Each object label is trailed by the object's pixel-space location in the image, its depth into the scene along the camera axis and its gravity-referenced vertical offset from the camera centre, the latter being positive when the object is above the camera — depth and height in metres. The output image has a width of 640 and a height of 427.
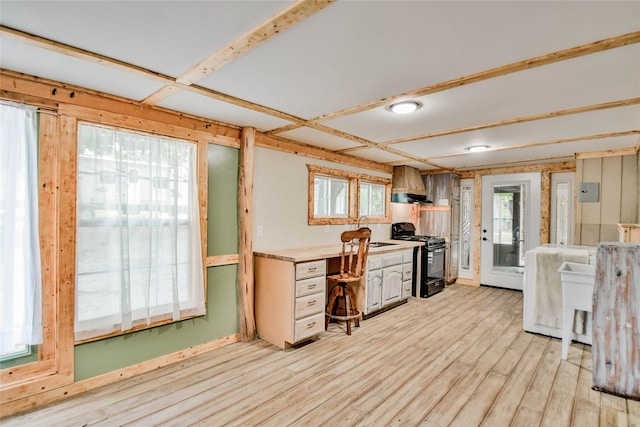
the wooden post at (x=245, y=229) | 3.45 -0.24
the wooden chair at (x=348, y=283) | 3.61 -0.94
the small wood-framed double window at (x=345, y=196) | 4.46 +0.20
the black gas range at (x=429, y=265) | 5.26 -0.97
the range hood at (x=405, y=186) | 5.81 +0.44
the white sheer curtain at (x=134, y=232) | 2.47 -0.22
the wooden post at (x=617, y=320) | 2.43 -0.86
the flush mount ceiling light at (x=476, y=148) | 4.23 +0.85
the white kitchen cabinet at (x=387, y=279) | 4.15 -1.01
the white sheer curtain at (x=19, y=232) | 2.13 -0.19
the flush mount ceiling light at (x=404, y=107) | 2.65 +0.89
